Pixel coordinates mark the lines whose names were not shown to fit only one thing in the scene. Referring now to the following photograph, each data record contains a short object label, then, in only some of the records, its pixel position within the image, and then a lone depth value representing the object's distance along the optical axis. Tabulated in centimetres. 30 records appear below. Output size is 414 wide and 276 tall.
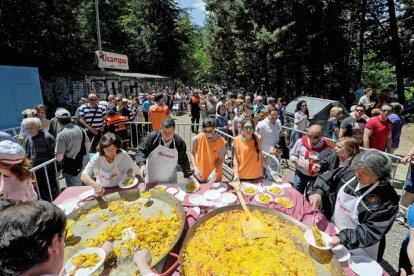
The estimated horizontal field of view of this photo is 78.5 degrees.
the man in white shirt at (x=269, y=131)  626
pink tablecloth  286
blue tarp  1080
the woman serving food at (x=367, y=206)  237
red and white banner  2025
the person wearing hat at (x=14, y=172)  282
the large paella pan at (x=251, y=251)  214
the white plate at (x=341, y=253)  230
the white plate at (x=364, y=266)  217
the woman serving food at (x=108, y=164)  359
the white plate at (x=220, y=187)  355
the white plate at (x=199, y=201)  315
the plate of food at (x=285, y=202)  321
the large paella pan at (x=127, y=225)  231
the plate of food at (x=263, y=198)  327
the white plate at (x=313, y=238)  227
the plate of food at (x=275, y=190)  355
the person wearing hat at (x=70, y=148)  482
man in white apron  397
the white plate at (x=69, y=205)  305
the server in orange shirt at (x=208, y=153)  441
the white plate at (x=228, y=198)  323
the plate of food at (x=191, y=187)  357
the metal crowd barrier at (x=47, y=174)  441
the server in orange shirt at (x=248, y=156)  421
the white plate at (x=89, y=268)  195
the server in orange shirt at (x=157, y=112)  835
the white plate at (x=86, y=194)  333
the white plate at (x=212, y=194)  329
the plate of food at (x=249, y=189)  349
